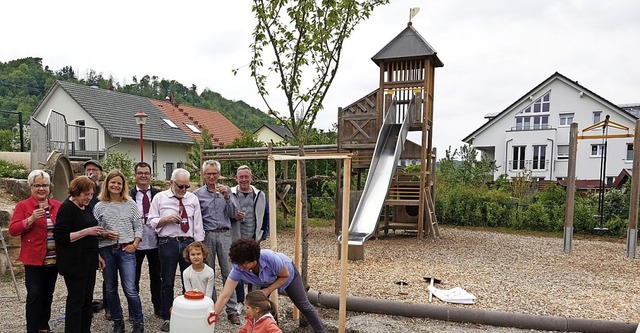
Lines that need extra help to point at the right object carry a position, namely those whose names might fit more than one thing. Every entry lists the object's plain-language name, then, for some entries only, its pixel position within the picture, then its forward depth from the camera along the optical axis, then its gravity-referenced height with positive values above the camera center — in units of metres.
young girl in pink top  2.73 -1.10
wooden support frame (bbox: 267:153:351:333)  3.78 -0.56
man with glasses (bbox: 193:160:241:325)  4.27 -0.77
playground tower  10.55 +0.77
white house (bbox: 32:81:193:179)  21.77 +1.07
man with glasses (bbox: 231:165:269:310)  4.57 -0.72
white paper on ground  5.07 -1.82
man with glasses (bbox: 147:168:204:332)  3.96 -0.76
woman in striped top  3.66 -0.86
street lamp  11.34 +0.66
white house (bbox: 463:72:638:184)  25.11 +0.89
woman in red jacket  3.45 -0.84
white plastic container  2.99 -1.21
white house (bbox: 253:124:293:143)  40.44 +1.05
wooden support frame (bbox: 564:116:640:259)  8.47 -0.90
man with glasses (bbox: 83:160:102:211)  4.24 -0.30
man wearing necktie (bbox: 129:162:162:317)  4.08 -0.87
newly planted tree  4.55 +1.08
